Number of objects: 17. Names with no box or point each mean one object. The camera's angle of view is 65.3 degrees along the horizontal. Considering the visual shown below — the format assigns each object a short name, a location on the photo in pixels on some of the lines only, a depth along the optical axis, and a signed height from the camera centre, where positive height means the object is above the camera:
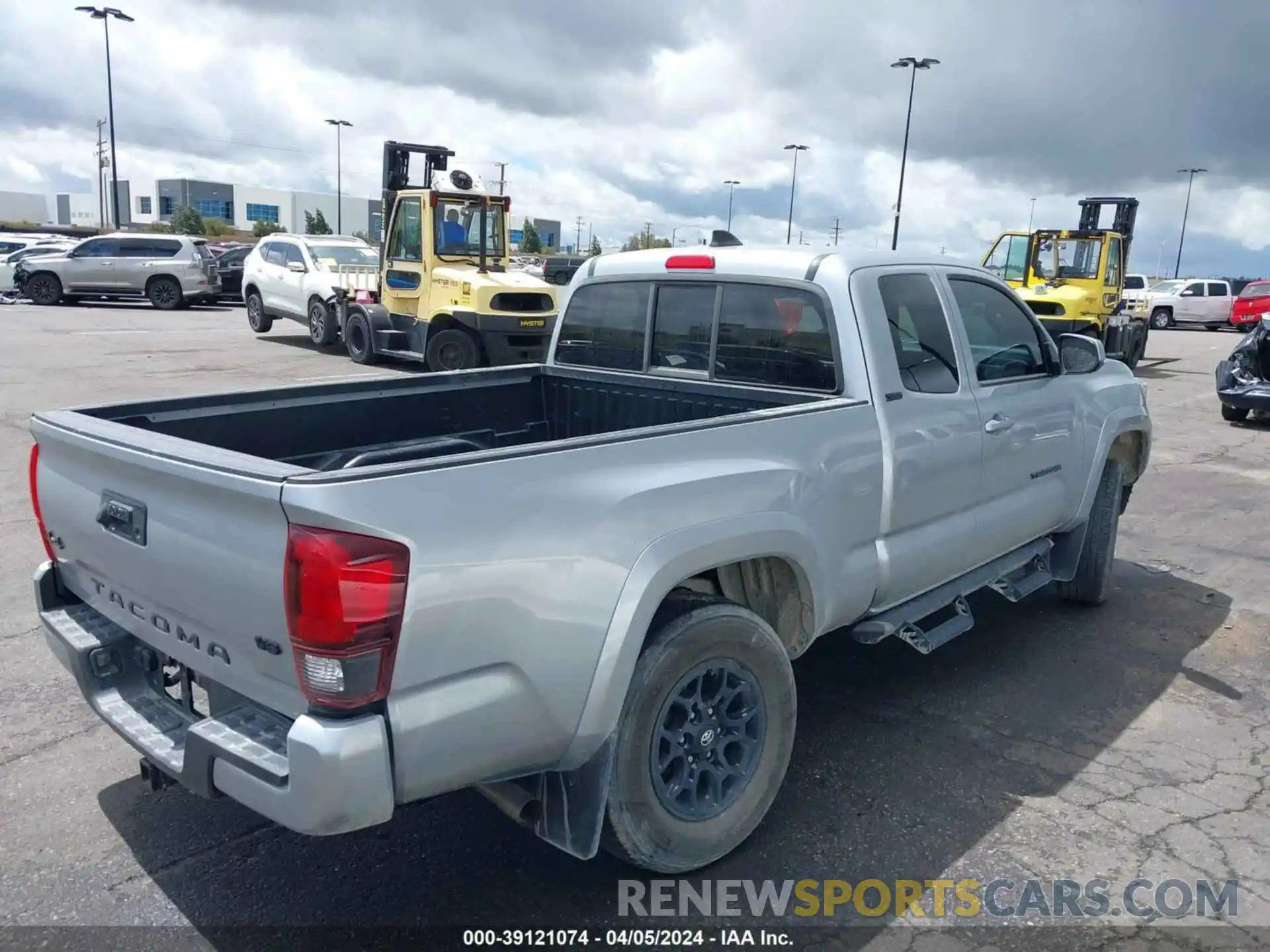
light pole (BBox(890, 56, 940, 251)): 36.53 +7.99
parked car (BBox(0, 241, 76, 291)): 27.83 -0.69
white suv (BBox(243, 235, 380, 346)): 17.53 -0.51
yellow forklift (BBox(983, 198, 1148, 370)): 18.27 +0.26
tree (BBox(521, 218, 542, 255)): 84.50 +1.85
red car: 25.94 +0.06
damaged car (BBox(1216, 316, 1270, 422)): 12.10 -0.87
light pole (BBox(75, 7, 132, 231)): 38.28 +8.41
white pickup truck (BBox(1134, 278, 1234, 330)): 33.16 -0.11
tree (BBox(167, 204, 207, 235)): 71.75 +1.27
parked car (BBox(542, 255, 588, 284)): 30.64 -0.23
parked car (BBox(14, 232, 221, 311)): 25.58 -0.88
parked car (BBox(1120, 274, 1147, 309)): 32.05 +0.38
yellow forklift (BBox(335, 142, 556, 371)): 14.13 -0.38
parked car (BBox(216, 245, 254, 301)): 27.75 -0.81
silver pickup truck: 2.27 -0.77
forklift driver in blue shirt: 14.66 +0.36
